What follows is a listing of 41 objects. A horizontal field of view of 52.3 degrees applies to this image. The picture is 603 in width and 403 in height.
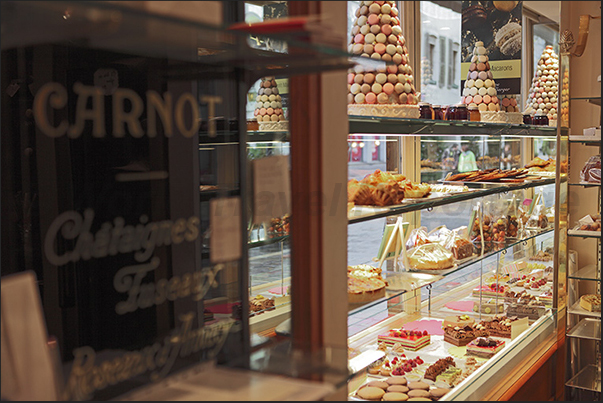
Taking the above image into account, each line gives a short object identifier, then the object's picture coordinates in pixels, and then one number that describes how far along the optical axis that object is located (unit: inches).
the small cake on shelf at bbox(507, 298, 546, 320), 147.6
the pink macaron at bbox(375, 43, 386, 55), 95.2
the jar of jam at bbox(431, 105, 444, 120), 110.6
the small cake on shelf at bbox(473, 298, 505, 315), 150.3
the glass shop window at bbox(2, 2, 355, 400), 42.9
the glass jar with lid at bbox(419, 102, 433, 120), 105.2
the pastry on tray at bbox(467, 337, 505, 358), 124.6
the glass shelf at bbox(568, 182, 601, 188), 142.6
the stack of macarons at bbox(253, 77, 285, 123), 67.6
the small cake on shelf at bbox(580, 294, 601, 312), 147.5
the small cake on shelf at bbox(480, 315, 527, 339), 136.2
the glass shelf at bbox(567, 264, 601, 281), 147.5
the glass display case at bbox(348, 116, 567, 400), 102.3
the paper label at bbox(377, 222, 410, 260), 108.3
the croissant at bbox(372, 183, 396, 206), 89.0
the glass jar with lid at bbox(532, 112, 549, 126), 171.8
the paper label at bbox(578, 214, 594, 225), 146.3
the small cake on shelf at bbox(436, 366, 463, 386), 110.0
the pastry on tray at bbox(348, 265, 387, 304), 82.1
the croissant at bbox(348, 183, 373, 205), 89.4
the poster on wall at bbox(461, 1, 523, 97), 151.9
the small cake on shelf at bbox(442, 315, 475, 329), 139.6
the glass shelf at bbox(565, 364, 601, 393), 139.0
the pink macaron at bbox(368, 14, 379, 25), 95.6
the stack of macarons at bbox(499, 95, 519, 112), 151.8
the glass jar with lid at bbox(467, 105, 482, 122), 129.1
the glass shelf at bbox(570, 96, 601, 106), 141.1
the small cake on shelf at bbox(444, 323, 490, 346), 132.0
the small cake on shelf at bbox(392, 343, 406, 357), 125.5
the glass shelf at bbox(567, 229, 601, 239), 142.7
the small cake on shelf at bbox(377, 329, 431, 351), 127.6
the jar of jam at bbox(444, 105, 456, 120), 116.2
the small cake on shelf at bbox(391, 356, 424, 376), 116.0
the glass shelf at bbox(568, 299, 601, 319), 146.8
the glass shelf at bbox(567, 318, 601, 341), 143.5
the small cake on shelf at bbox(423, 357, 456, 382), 112.3
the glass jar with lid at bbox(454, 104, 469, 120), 117.8
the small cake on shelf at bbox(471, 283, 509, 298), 149.8
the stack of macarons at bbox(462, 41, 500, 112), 139.2
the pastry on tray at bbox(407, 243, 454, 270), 105.8
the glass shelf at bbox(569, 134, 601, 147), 141.1
